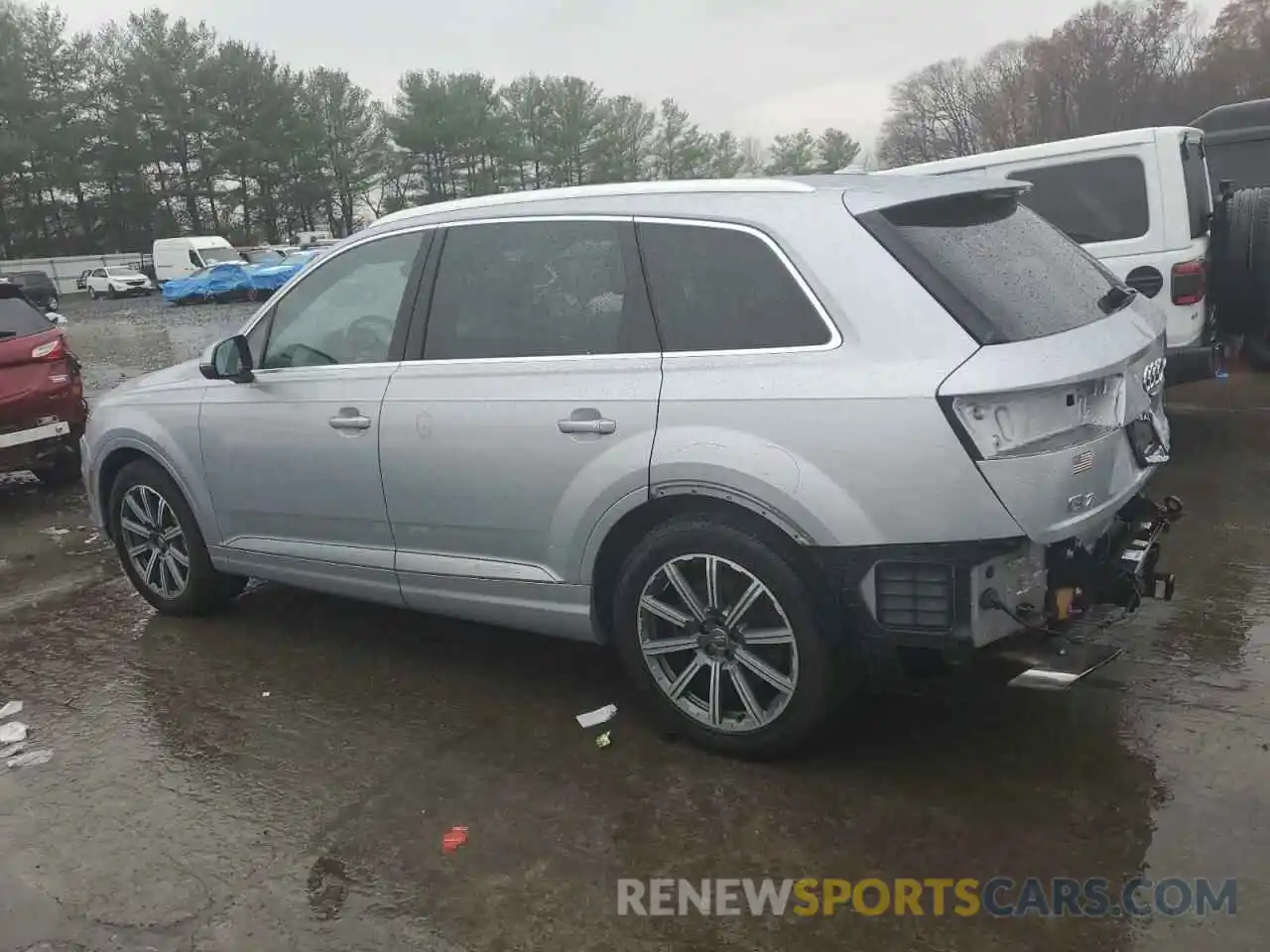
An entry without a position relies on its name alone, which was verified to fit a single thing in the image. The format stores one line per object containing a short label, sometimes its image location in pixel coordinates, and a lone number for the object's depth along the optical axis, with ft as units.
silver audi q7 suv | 10.01
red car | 25.75
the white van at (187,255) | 152.97
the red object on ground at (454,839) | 10.52
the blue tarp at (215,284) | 122.83
